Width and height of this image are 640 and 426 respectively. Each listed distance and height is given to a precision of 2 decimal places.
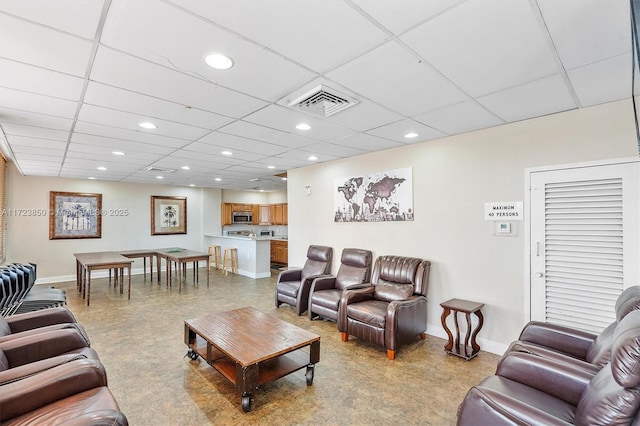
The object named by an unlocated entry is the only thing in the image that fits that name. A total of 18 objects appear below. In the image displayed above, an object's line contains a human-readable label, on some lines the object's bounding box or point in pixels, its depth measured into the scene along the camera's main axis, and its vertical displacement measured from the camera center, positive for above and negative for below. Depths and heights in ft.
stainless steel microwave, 32.86 -0.44
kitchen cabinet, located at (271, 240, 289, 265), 30.37 -3.99
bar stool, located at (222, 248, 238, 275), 26.91 -4.16
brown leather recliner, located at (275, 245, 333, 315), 15.07 -3.49
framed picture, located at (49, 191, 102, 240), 23.26 -0.16
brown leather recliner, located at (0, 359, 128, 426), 4.61 -3.08
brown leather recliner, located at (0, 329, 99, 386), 5.64 -2.99
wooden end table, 10.40 -4.06
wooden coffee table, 7.59 -3.68
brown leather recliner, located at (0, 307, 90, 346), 7.74 -2.97
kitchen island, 24.76 -3.58
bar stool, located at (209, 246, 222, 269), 29.22 -3.96
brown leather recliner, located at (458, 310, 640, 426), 4.03 -3.00
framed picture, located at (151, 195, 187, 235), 27.76 -0.18
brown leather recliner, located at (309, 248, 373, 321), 13.53 -3.29
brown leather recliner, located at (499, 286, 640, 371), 5.99 -3.01
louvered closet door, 8.46 -0.86
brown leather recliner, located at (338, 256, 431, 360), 10.52 -3.56
